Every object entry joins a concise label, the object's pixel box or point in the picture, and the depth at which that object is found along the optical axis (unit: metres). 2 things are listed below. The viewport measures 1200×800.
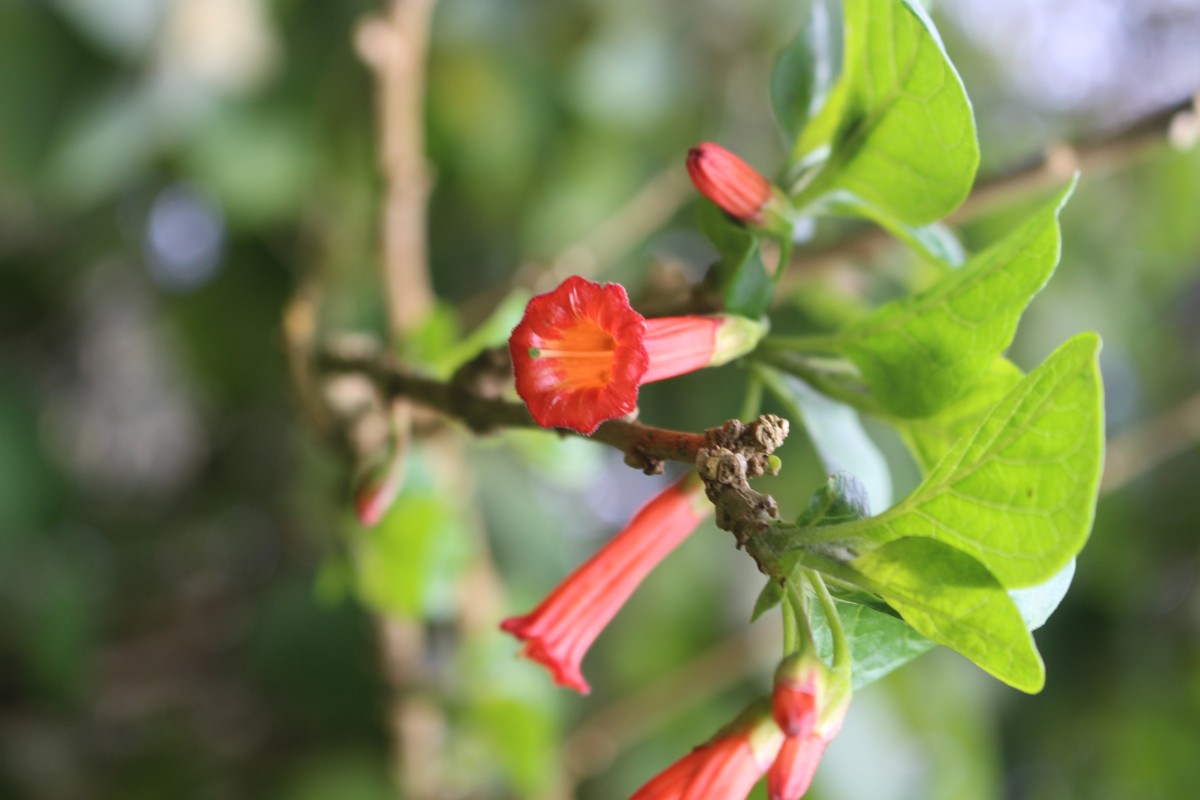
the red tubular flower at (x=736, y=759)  0.25
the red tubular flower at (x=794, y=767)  0.24
